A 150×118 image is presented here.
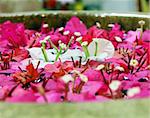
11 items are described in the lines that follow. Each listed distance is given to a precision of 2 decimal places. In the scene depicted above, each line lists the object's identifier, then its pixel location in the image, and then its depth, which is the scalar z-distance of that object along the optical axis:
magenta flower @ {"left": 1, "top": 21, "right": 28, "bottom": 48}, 0.93
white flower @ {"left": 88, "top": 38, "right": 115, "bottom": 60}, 0.81
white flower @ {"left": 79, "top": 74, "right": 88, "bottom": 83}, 0.63
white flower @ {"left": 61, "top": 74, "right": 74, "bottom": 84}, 0.57
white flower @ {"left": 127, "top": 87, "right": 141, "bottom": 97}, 0.50
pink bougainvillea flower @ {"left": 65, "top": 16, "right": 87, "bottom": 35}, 1.00
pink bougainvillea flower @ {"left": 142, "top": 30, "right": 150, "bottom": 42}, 0.94
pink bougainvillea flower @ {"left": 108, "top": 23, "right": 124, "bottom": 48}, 0.91
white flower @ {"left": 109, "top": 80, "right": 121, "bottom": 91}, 0.55
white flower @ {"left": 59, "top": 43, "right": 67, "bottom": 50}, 0.87
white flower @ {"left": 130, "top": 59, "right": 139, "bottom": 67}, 0.74
